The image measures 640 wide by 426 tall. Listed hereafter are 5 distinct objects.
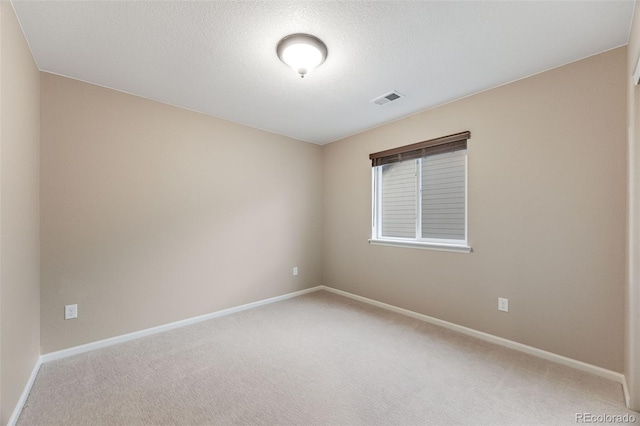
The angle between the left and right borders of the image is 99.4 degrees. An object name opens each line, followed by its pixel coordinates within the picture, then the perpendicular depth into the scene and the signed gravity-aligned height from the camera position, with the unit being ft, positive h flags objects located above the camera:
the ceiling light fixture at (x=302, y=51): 6.22 +3.87
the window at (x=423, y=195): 9.78 +0.76
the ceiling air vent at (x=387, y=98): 9.04 +3.96
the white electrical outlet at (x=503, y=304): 8.31 -2.81
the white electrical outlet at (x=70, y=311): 7.81 -2.85
